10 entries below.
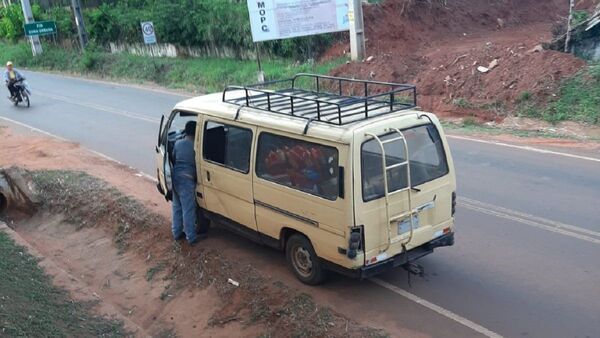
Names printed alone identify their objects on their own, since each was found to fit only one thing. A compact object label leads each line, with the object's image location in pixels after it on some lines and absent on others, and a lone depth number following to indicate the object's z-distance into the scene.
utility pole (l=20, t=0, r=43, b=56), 40.06
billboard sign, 21.84
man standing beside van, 7.58
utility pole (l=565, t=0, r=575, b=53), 16.37
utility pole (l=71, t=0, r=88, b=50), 36.88
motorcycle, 21.94
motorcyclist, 21.69
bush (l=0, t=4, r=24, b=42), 50.22
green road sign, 38.47
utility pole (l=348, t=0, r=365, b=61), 20.36
